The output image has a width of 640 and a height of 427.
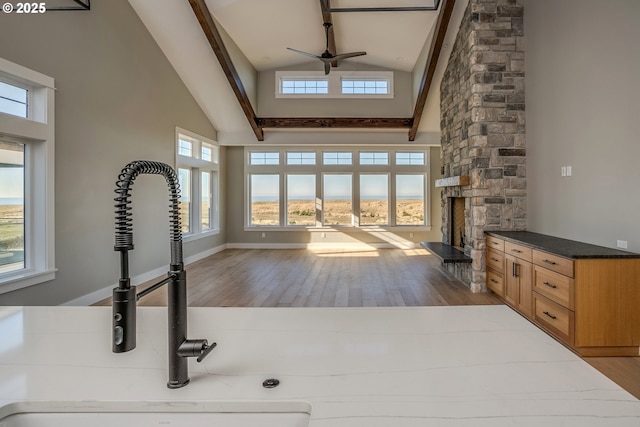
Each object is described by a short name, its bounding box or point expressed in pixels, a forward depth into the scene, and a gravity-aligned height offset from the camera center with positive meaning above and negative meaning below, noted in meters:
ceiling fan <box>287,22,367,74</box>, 5.62 +2.59
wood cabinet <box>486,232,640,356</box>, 2.86 -0.80
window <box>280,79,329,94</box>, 8.23 +3.03
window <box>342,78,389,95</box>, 8.19 +3.00
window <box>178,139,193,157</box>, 6.78 +1.29
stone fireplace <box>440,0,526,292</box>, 4.68 +1.29
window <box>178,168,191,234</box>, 6.99 +0.25
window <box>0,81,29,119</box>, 3.34 +1.13
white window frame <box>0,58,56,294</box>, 3.57 +0.33
